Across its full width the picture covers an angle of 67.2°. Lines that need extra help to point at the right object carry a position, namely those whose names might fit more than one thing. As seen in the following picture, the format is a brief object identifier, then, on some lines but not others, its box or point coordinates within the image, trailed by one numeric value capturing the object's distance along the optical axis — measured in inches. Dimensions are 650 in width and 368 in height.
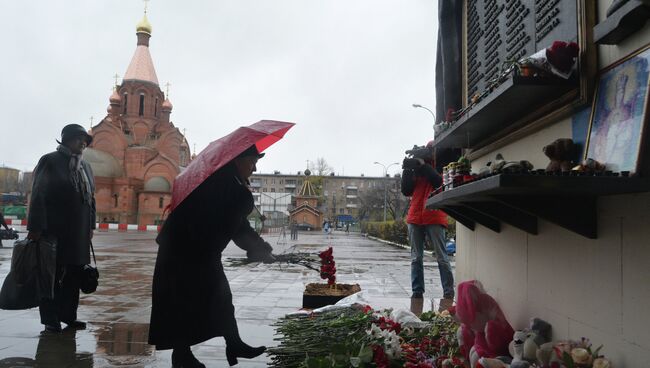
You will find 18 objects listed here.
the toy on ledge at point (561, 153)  95.2
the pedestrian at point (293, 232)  1462.1
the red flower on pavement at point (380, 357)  113.0
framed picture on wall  78.4
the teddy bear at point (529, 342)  93.5
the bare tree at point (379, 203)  2160.6
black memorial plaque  109.3
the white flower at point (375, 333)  126.3
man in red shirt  245.1
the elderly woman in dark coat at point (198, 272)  133.0
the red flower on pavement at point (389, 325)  140.6
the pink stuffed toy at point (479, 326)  107.5
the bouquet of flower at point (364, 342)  113.0
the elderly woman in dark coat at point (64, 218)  183.6
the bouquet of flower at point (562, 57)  98.0
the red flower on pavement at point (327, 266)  225.1
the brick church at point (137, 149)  2175.2
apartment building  4325.3
